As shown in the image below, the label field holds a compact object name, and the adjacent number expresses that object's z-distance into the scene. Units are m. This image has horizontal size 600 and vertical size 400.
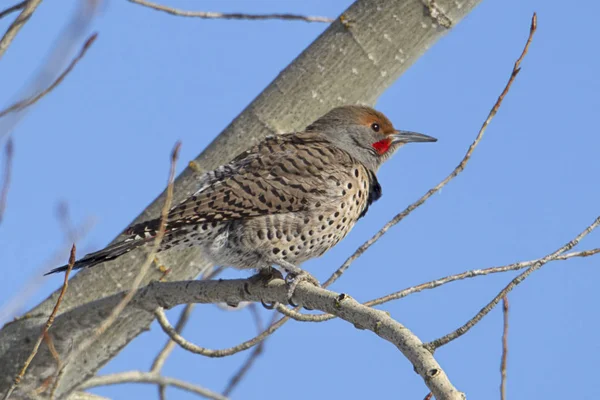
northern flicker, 8.91
